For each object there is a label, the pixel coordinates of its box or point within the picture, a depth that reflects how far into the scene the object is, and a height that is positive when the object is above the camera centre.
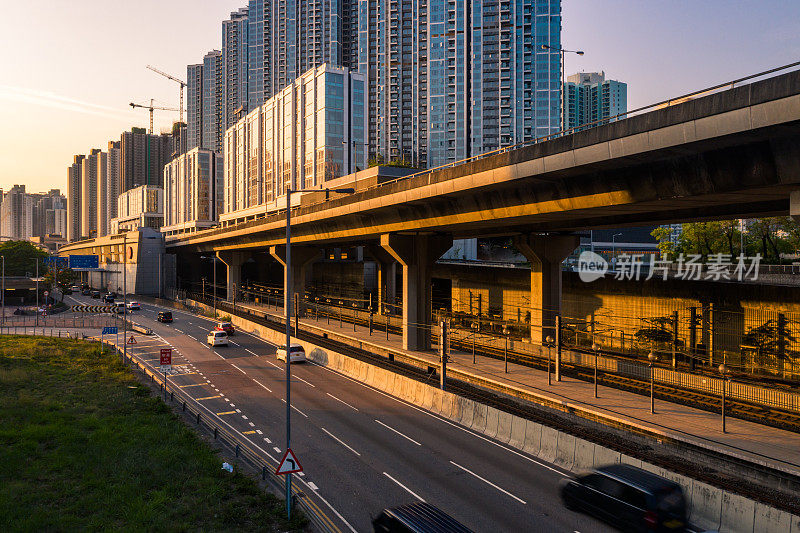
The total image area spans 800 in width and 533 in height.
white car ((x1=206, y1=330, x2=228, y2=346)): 46.91 -6.95
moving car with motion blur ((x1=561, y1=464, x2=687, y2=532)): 14.09 -6.85
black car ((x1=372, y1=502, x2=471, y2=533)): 11.88 -6.22
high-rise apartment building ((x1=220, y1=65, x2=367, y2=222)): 102.56 +28.66
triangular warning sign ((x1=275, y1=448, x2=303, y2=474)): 14.74 -5.90
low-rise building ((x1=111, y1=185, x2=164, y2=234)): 197.95 +18.08
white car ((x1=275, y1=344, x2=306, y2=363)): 39.44 -7.06
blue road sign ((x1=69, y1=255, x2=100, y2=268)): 95.93 +0.55
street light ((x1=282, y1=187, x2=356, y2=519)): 14.96 -4.40
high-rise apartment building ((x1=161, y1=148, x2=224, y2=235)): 166.11 +25.90
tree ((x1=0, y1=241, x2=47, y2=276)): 129.88 +1.79
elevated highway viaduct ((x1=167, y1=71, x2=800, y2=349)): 14.91 +3.50
